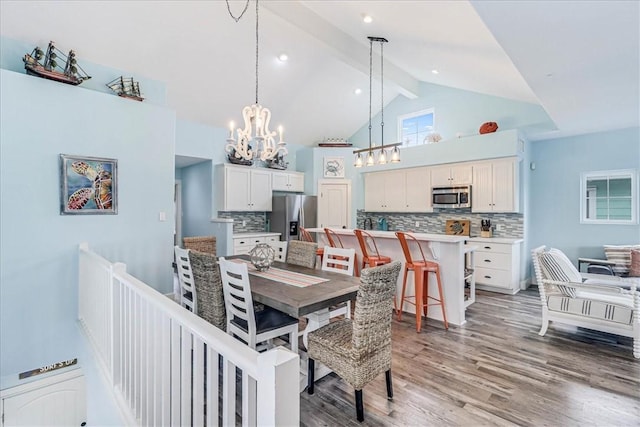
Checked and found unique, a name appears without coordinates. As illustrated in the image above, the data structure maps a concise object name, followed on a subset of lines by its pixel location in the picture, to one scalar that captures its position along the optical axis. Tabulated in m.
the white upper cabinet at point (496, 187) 5.03
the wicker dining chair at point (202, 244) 5.12
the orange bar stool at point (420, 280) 3.45
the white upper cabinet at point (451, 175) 5.52
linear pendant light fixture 4.14
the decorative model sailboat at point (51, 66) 3.04
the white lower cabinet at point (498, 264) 4.88
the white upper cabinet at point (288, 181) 6.62
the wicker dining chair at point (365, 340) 1.91
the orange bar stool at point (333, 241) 4.39
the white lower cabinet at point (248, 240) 5.75
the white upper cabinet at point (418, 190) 6.02
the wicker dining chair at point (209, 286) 2.52
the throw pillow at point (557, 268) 3.26
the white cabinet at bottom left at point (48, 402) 3.08
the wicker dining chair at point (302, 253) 3.31
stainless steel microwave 5.48
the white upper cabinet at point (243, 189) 5.84
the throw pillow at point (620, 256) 4.36
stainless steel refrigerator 6.32
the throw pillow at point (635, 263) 4.15
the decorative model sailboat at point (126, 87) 3.77
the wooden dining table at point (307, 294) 2.08
